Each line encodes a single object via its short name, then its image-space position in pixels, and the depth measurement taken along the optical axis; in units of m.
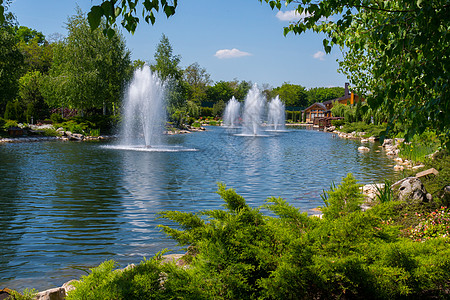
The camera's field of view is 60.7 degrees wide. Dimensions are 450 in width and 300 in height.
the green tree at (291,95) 113.44
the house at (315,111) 86.00
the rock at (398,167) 15.36
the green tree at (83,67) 34.91
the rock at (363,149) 23.82
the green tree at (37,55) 61.38
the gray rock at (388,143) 26.38
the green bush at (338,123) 52.41
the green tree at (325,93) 130.48
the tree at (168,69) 51.38
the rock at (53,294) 3.52
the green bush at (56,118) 34.66
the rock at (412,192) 7.20
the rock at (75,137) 30.16
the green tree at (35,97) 41.31
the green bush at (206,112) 81.71
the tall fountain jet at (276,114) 57.25
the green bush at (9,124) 27.45
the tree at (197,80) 89.34
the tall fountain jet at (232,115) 70.99
